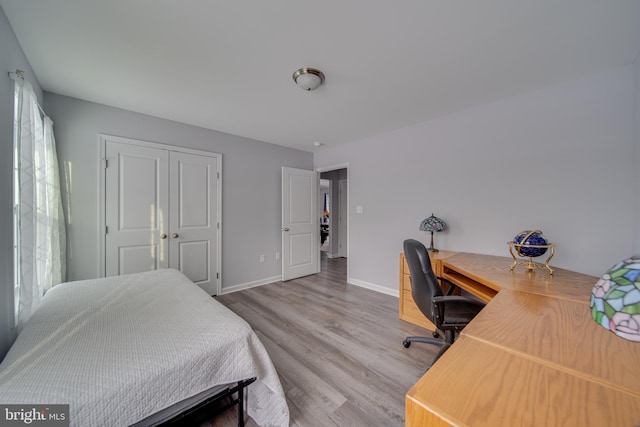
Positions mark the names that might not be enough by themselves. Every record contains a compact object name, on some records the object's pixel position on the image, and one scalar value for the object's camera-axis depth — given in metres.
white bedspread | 0.85
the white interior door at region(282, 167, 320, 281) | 3.86
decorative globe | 1.72
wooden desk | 0.49
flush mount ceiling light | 1.78
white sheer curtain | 1.37
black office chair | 1.55
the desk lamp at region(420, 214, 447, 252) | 2.54
